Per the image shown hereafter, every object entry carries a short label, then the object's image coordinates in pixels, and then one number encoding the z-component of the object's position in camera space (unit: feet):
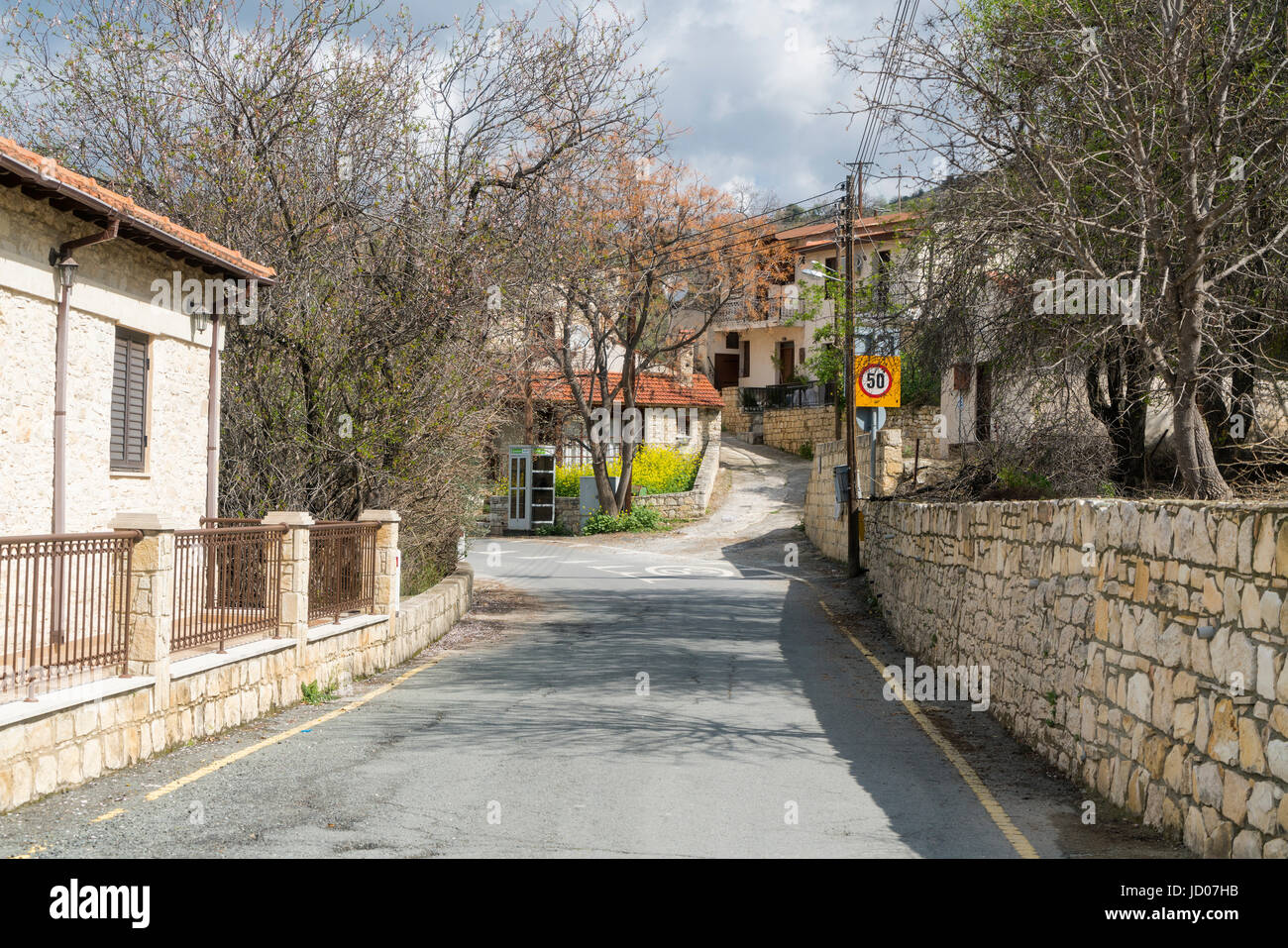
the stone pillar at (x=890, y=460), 80.84
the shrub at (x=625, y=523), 117.70
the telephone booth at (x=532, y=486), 121.29
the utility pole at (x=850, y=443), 76.99
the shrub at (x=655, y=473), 127.34
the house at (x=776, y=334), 168.55
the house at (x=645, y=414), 127.03
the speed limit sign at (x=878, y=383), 74.79
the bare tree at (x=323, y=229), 49.88
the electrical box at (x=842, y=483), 85.56
